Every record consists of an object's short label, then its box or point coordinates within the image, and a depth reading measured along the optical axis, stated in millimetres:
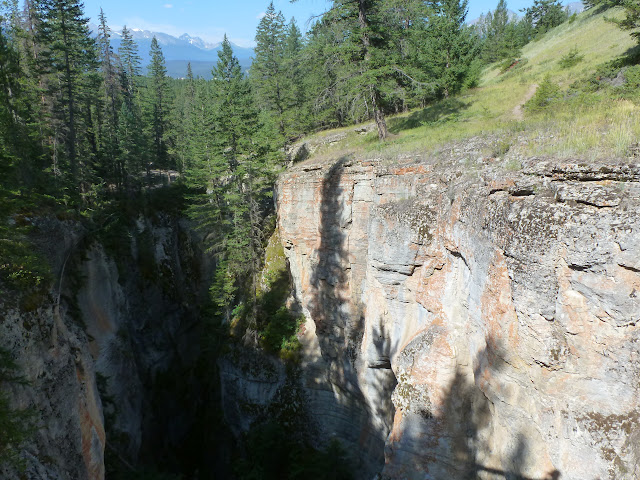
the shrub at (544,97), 14644
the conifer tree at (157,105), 36062
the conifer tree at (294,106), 27875
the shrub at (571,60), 21453
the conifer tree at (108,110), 28034
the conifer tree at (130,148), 27641
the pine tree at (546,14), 51625
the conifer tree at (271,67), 28969
